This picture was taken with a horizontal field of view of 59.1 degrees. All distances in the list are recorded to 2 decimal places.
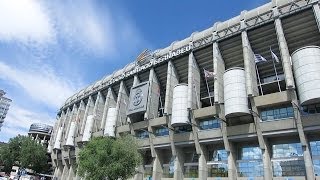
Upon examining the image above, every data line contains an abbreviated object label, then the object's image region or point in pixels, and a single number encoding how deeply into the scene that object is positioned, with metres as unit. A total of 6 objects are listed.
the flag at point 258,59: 41.68
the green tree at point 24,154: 91.00
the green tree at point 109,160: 41.12
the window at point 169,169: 51.41
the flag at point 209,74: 45.44
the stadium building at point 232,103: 37.73
